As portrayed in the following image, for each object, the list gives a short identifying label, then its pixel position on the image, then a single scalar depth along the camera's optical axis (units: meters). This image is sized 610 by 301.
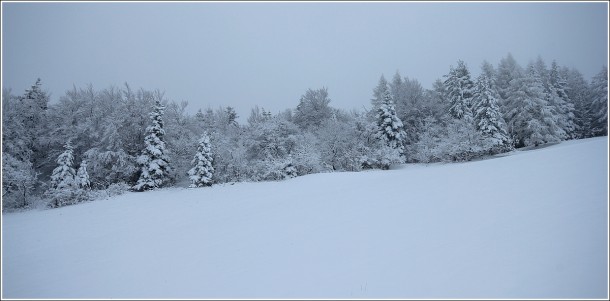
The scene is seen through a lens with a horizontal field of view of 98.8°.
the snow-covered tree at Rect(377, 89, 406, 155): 32.06
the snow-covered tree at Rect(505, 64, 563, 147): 29.56
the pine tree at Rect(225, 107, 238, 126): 47.58
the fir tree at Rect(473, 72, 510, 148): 28.92
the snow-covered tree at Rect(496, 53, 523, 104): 35.50
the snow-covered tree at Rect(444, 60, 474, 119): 33.31
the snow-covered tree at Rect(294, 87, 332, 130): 39.75
